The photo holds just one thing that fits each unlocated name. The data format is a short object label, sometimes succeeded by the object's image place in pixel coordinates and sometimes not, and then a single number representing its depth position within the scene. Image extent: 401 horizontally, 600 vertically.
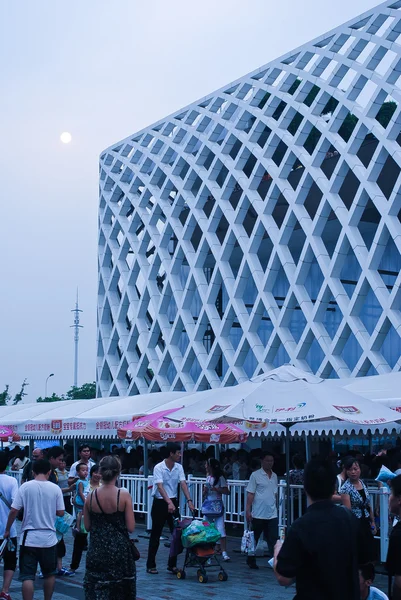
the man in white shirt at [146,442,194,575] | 12.50
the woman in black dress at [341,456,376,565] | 9.55
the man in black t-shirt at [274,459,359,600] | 4.46
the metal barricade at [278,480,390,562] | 12.63
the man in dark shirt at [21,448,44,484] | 13.59
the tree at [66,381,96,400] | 108.69
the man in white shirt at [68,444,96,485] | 13.21
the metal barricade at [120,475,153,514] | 19.78
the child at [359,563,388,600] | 5.27
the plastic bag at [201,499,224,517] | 13.79
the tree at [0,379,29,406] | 97.12
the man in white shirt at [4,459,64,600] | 8.70
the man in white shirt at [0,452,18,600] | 9.66
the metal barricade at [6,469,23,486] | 23.69
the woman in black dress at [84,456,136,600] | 6.88
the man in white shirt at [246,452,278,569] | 13.12
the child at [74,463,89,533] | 12.58
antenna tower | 118.19
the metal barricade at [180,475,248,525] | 16.80
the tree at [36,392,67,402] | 112.44
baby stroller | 11.96
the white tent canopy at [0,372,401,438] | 15.06
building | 29.86
